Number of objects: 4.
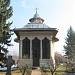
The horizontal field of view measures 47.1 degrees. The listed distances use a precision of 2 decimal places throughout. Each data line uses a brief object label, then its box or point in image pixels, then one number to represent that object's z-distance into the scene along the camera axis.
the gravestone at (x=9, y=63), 8.56
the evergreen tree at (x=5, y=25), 12.68
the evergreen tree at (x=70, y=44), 23.14
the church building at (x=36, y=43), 14.09
